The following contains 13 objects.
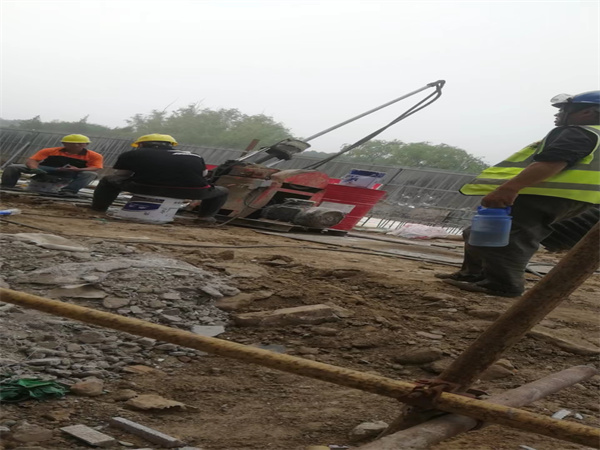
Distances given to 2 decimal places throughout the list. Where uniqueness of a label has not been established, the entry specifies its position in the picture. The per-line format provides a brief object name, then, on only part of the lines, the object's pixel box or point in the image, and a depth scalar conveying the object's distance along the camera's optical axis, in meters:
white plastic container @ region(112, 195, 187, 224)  9.38
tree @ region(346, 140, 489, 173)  22.86
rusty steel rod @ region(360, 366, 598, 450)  2.39
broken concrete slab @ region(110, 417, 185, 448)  2.73
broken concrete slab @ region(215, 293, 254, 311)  4.90
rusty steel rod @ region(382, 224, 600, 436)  2.43
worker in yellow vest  5.25
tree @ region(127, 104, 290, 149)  26.41
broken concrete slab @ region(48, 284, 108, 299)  4.50
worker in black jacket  9.49
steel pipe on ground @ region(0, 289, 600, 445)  2.09
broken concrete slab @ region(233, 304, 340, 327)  4.63
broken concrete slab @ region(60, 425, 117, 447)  2.67
